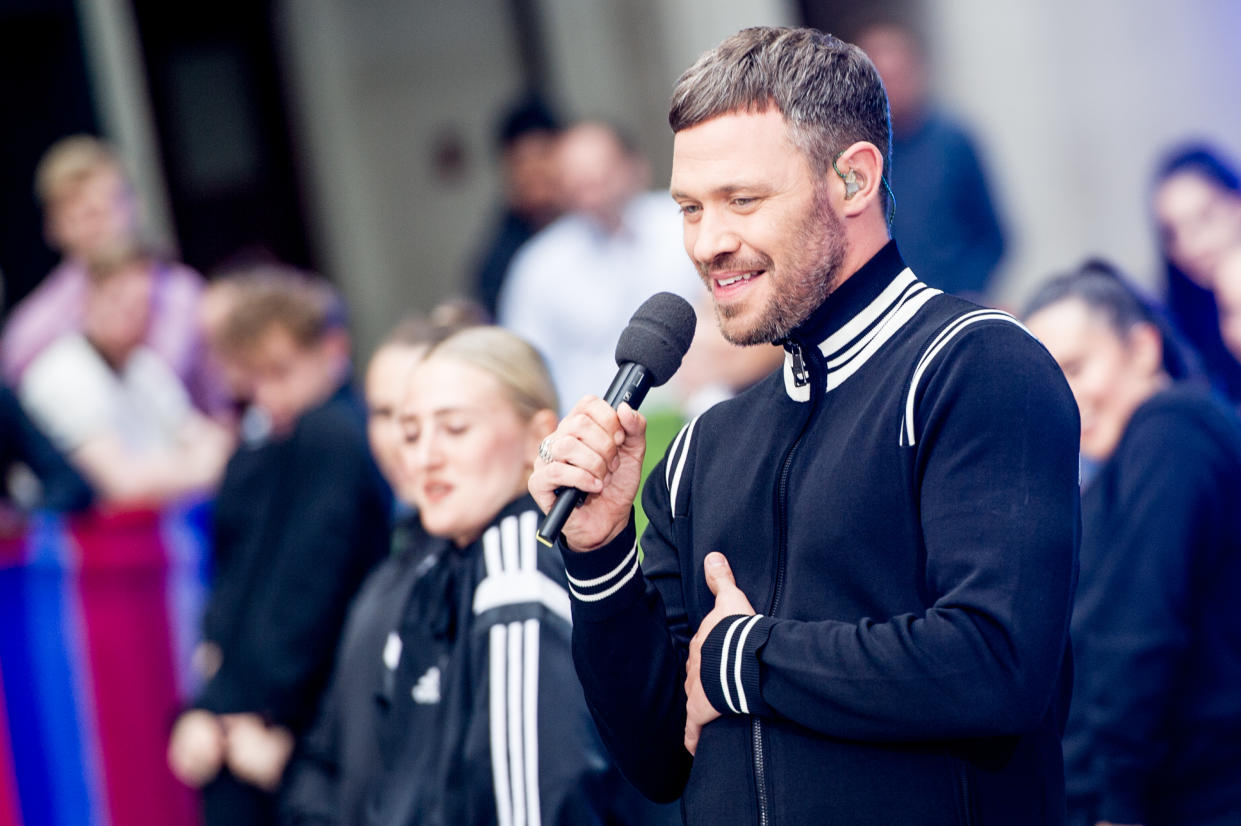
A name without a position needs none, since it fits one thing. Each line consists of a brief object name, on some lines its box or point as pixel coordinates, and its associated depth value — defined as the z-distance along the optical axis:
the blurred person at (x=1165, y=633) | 6.33
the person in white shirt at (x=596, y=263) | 12.51
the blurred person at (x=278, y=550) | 8.88
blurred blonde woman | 5.67
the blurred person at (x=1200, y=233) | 9.52
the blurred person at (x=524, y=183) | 14.08
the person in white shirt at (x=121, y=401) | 11.45
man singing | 3.70
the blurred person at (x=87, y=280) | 12.32
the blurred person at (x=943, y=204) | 11.85
